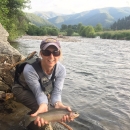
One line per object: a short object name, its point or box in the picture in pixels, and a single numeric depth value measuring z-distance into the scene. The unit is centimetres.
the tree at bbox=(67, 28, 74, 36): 8707
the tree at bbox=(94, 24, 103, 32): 9880
